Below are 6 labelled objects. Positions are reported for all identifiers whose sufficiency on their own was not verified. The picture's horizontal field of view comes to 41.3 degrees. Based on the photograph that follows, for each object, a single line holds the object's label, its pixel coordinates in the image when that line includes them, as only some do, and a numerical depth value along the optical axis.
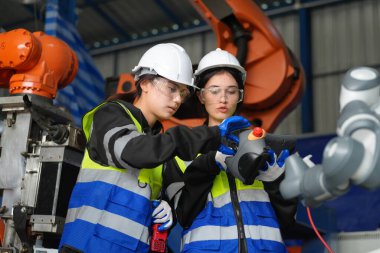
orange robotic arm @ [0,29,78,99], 2.22
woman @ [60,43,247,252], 1.53
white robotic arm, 0.92
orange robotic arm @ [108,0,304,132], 3.25
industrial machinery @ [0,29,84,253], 1.94
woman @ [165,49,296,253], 1.68
